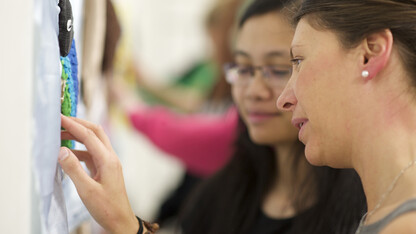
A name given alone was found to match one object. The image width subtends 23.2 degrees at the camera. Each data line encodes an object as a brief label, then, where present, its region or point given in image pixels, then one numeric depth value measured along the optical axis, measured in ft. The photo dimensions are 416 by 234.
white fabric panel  3.26
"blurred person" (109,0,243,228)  7.99
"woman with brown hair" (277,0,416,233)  3.45
